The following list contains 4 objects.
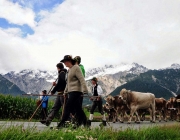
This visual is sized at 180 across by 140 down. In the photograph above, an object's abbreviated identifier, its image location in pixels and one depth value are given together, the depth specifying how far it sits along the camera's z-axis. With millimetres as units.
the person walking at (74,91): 7922
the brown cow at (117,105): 17750
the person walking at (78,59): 9680
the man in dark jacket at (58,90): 9922
